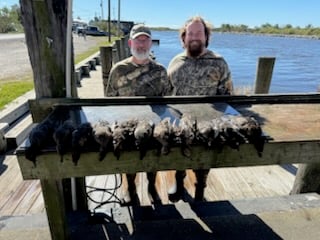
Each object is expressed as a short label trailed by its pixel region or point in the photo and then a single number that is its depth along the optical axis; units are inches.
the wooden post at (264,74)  152.9
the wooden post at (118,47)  390.4
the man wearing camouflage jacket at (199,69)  86.0
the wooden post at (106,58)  205.3
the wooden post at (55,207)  60.1
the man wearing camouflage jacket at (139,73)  85.1
